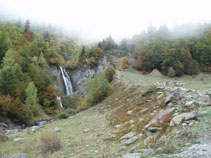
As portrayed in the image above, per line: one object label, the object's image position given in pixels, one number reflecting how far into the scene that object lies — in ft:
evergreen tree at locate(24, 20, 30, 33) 257.69
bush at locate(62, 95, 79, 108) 143.81
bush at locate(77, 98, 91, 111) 86.58
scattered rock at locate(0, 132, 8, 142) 38.43
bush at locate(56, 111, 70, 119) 81.76
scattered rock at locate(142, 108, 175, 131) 23.93
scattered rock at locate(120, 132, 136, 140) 24.78
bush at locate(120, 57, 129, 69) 207.74
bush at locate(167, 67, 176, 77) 157.87
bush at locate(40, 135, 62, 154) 26.26
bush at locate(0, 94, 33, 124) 70.28
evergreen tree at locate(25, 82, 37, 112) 84.38
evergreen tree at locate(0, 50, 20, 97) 82.94
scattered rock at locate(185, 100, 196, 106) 25.90
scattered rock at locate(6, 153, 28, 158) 25.14
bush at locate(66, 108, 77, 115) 86.28
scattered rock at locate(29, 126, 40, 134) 47.99
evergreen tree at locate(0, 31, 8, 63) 115.75
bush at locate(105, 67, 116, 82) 120.70
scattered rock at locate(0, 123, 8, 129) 62.39
